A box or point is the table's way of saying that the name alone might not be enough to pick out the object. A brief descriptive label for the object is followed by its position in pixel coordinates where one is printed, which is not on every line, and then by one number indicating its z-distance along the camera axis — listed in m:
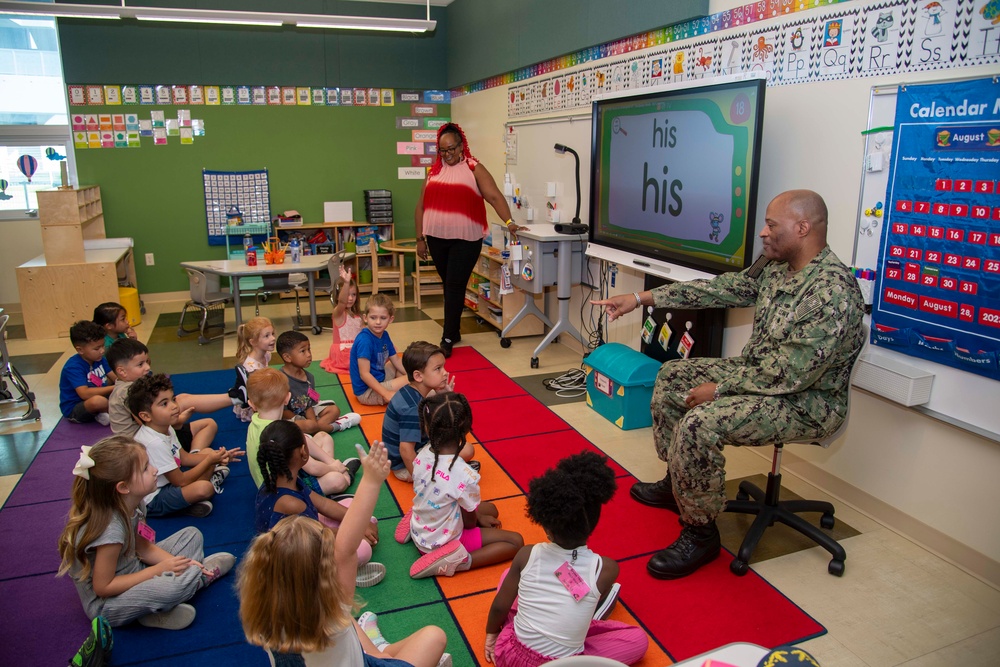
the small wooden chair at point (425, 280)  7.75
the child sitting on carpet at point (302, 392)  3.95
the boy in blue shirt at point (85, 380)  4.25
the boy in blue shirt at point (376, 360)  4.45
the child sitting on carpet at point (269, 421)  3.14
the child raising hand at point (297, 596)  1.65
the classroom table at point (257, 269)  6.38
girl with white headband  2.37
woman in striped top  5.80
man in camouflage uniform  2.72
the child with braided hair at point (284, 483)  2.63
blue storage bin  4.32
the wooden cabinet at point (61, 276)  6.41
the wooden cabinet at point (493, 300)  6.25
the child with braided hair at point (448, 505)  2.73
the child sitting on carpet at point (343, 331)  5.19
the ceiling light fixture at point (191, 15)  5.96
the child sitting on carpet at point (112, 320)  4.56
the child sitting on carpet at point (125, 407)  3.47
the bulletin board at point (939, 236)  2.71
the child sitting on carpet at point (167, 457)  3.16
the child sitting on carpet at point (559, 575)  2.04
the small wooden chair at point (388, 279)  7.88
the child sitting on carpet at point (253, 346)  4.07
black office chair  2.90
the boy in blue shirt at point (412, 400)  3.31
